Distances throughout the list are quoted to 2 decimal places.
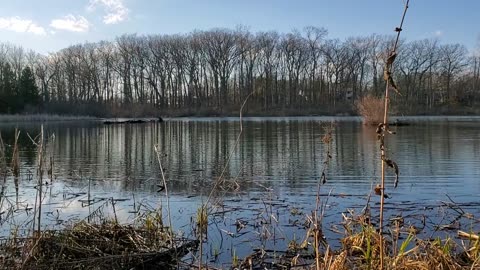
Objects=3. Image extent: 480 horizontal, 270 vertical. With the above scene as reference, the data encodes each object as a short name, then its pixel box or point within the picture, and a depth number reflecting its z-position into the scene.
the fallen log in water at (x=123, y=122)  62.51
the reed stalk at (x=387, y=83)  2.73
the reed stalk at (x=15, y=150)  5.18
